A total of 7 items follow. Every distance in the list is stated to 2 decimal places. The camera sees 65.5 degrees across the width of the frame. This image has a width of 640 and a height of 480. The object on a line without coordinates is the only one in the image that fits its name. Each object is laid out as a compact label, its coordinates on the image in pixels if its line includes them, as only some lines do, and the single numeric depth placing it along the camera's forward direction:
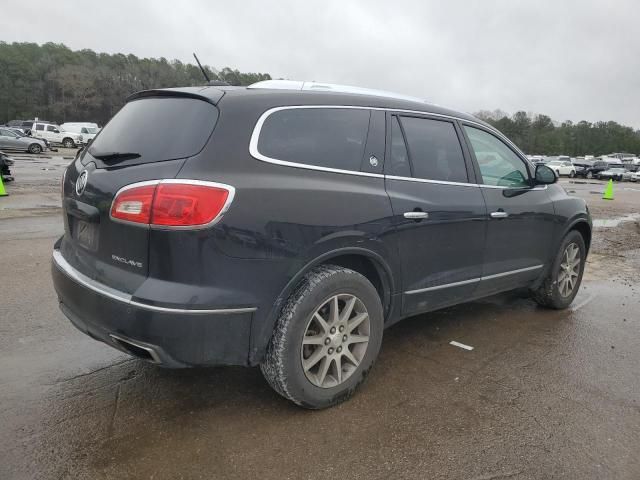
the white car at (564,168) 45.09
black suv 2.40
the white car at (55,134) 38.62
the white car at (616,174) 42.00
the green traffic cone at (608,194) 20.36
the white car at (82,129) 39.67
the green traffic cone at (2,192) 11.68
